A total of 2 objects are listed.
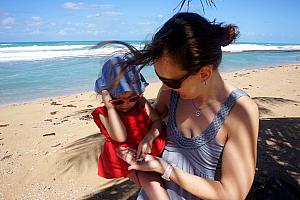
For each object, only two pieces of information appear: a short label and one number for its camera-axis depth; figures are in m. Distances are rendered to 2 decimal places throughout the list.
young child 1.65
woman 1.32
